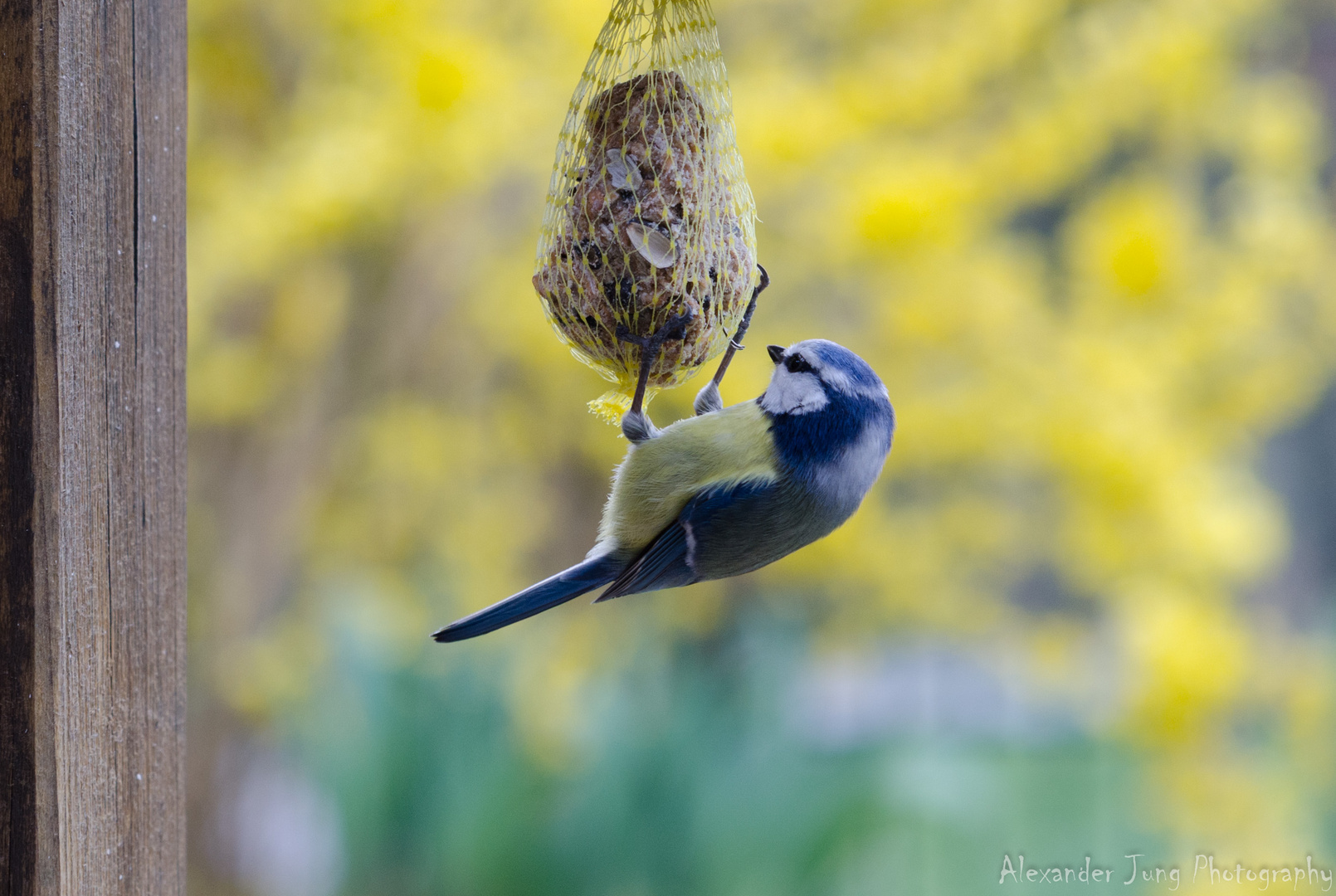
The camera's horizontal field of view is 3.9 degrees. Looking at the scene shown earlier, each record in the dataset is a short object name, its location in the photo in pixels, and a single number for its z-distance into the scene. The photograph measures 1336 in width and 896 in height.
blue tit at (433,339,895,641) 3.85
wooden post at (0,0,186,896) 3.77
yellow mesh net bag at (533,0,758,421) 3.85
